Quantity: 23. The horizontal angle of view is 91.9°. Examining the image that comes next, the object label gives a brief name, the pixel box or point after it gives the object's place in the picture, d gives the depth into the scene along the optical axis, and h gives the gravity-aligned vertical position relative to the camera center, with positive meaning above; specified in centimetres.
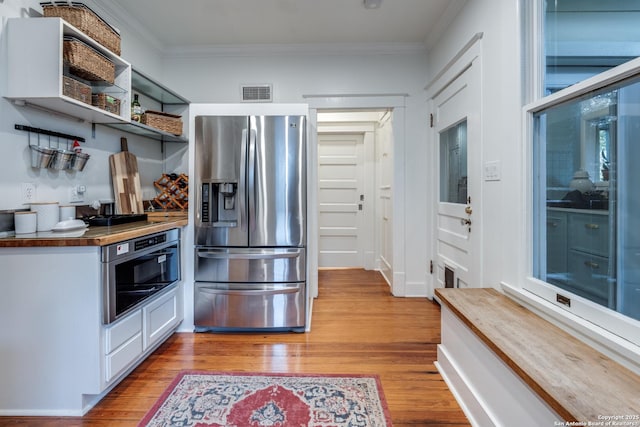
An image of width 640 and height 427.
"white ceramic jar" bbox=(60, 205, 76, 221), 196 -2
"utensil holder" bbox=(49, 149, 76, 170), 199 +33
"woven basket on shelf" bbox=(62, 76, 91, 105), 177 +71
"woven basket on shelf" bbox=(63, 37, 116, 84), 180 +91
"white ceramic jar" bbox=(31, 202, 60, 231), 180 -3
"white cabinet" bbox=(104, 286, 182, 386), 167 -78
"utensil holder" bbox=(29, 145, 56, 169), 189 +33
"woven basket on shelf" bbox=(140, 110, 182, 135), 265 +79
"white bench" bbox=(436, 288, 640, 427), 91 -57
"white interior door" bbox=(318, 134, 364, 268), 473 +14
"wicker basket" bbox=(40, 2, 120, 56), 186 +118
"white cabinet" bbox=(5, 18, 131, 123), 171 +84
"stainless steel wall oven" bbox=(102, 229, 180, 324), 164 -39
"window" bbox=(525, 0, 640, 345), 115 +19
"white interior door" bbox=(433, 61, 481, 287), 232 +22
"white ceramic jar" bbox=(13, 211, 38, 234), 171 -7
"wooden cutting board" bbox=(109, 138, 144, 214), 260 +24
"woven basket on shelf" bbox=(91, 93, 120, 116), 204 +72
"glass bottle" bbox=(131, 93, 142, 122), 249 +79
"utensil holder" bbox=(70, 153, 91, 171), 214 +34
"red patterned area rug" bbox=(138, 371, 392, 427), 154 -105
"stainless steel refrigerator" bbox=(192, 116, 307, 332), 240 -11
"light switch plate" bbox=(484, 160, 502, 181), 198 +24
